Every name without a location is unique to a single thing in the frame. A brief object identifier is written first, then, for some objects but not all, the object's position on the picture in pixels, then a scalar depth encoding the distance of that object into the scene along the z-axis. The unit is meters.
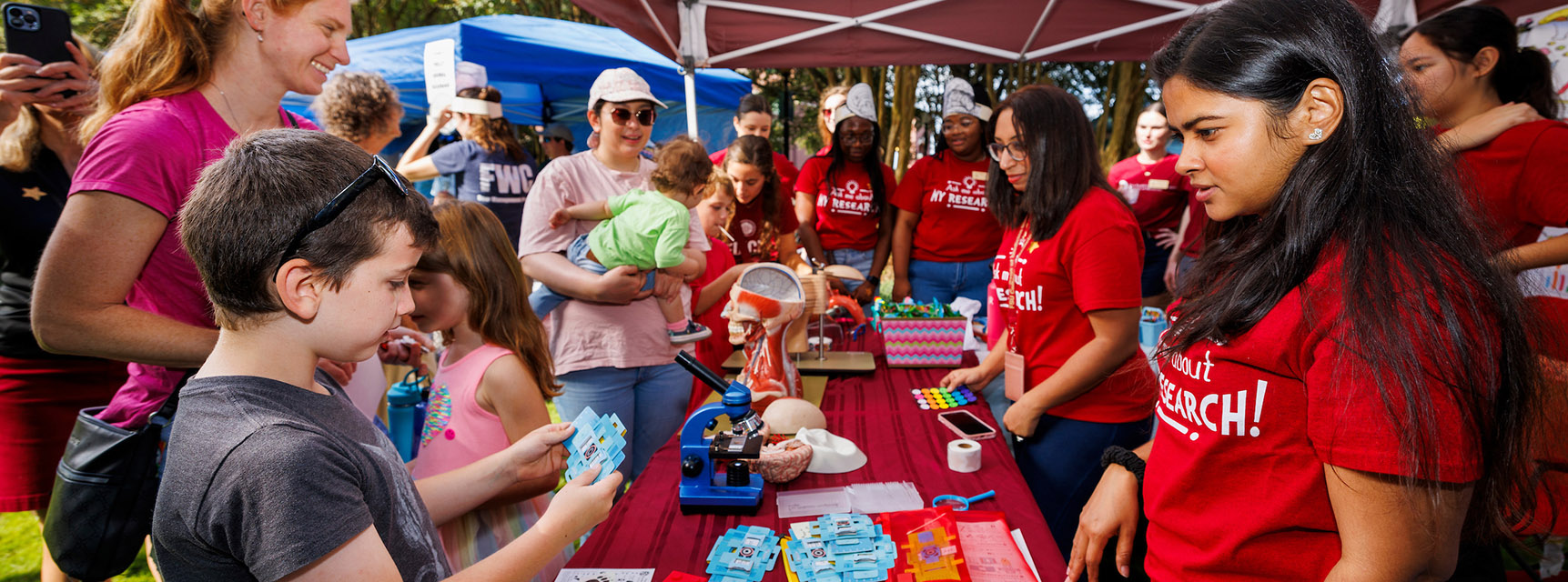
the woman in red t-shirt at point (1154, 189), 4.89
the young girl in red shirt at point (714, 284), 3.31
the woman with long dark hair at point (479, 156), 4.56
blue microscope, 1.63
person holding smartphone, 2.13
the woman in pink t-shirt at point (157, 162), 1.33
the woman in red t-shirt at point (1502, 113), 2.20
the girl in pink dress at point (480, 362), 1.84
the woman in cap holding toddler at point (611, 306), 2.57
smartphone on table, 2.06
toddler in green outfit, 2.45
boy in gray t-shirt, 0.88
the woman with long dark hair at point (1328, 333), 0.86
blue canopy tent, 7.20
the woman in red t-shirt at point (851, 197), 4.40
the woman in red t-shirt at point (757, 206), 3.90
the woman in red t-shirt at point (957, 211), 4.10
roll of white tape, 1.83
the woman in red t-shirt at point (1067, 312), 2.04
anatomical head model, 2.42
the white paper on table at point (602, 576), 1.35
